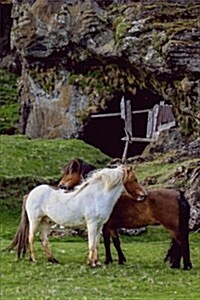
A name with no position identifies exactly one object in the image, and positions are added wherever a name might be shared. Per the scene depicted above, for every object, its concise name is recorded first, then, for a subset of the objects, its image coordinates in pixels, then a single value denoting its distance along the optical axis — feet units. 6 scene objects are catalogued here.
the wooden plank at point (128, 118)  124.47
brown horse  56.44
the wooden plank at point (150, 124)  125.29
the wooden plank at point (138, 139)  124.26
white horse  55.31
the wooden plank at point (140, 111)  126.82
